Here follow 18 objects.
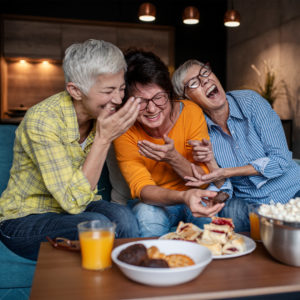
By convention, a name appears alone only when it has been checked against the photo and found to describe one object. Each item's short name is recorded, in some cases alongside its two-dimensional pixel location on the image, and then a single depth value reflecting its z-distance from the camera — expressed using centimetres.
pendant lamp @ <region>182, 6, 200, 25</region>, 472
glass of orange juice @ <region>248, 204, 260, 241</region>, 127
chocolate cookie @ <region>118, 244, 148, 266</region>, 99
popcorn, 105
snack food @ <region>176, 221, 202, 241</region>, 127
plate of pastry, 116
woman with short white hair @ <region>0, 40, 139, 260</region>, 149
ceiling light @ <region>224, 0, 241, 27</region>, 475
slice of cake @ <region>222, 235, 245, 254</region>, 117
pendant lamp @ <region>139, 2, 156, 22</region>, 454
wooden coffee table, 91
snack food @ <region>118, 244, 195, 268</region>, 96
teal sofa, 163
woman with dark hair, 174
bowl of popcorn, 104
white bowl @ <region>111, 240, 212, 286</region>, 90
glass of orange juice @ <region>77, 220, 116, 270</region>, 106
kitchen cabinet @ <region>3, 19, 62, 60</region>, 624
